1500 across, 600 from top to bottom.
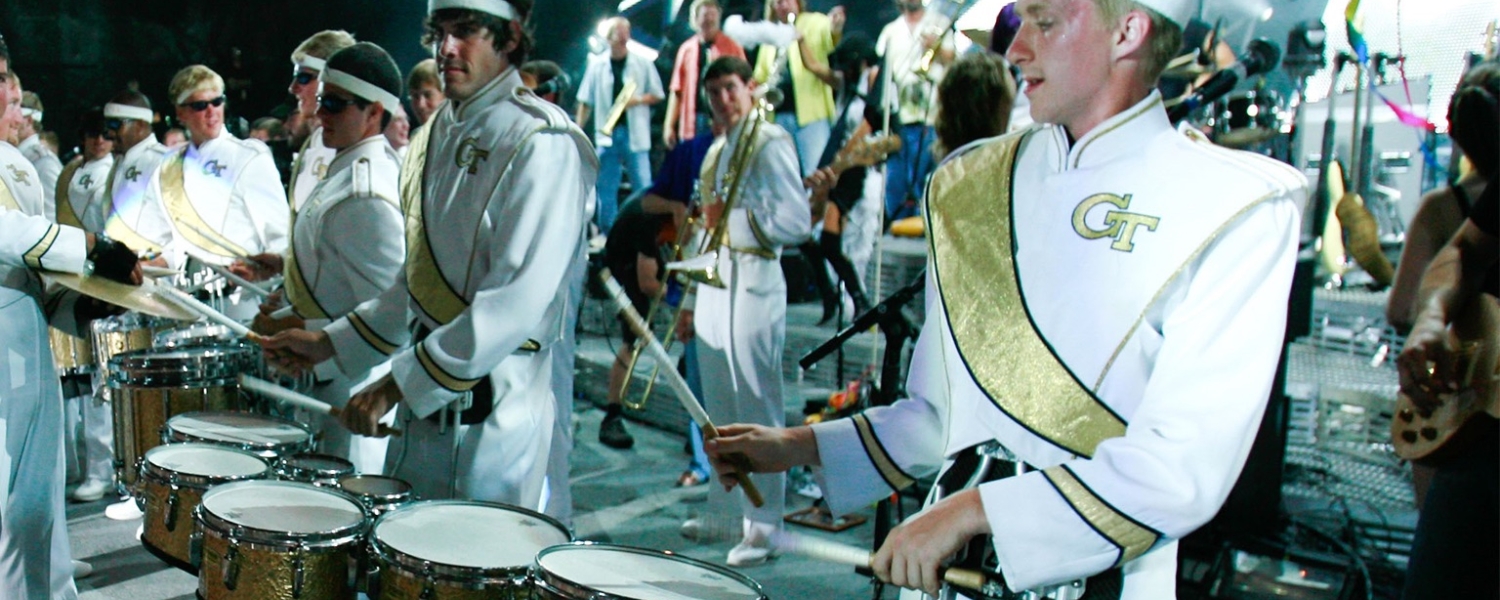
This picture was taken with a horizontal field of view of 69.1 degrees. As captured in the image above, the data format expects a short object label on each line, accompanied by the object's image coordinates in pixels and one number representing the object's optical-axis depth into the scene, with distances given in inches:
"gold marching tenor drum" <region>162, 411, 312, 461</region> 113.3
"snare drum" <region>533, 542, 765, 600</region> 67.3
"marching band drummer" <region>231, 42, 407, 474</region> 130.2
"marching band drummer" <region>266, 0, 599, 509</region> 96.7
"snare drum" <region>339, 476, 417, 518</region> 91.7
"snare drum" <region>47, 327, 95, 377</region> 179.8
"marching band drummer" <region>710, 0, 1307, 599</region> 45.9
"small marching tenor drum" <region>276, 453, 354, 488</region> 101.0
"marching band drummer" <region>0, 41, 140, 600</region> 115.9
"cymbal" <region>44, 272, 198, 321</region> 118.6
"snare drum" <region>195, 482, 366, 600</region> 80.8
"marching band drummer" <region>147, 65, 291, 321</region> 194.9
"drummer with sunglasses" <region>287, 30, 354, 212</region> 166.2
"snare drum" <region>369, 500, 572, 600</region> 74.2
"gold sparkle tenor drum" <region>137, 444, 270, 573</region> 99.4
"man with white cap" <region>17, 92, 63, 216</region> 215.0
